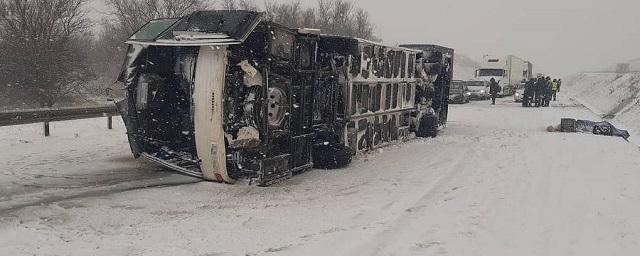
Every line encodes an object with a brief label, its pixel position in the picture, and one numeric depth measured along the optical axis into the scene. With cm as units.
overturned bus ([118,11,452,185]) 710
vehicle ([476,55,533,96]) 3812
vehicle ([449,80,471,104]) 3141
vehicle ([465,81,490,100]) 3600
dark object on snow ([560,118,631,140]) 1502
